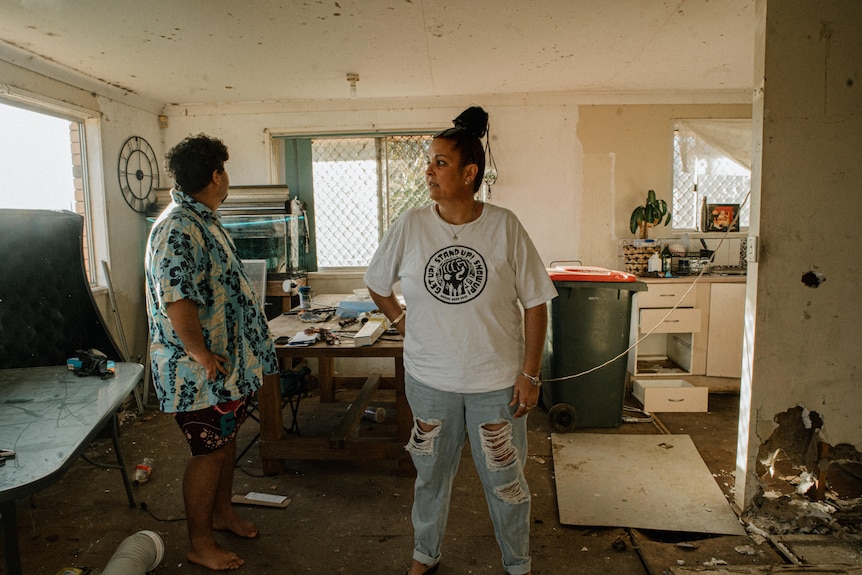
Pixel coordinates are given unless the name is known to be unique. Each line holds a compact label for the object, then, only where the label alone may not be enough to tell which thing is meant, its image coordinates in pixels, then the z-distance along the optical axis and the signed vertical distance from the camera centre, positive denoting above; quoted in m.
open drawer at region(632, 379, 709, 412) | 3.74 -1.21
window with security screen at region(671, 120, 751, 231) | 4.68 +0.63
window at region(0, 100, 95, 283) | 3.46 +0.60
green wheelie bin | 3.42 -0.75
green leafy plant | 4.56 +0.18
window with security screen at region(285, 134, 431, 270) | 4.87 +0.50
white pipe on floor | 1.89 -1.21
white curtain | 4.67 +0.90
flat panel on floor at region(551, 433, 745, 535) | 2.42 -1.35
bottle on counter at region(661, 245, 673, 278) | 4.41 -0.24
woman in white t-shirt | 1.68 -0.30
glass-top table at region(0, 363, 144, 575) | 1.31 -0.60
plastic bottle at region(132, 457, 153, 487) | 2.86 -1.33
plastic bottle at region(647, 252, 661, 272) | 4.37 -0.25
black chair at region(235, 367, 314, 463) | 3.20 -0.93
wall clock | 4.39 +0.62
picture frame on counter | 4.66 +0.16
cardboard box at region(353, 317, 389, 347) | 2.60 -0.50
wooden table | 2.83 -1.15
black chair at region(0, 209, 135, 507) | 2.71 -0.30
